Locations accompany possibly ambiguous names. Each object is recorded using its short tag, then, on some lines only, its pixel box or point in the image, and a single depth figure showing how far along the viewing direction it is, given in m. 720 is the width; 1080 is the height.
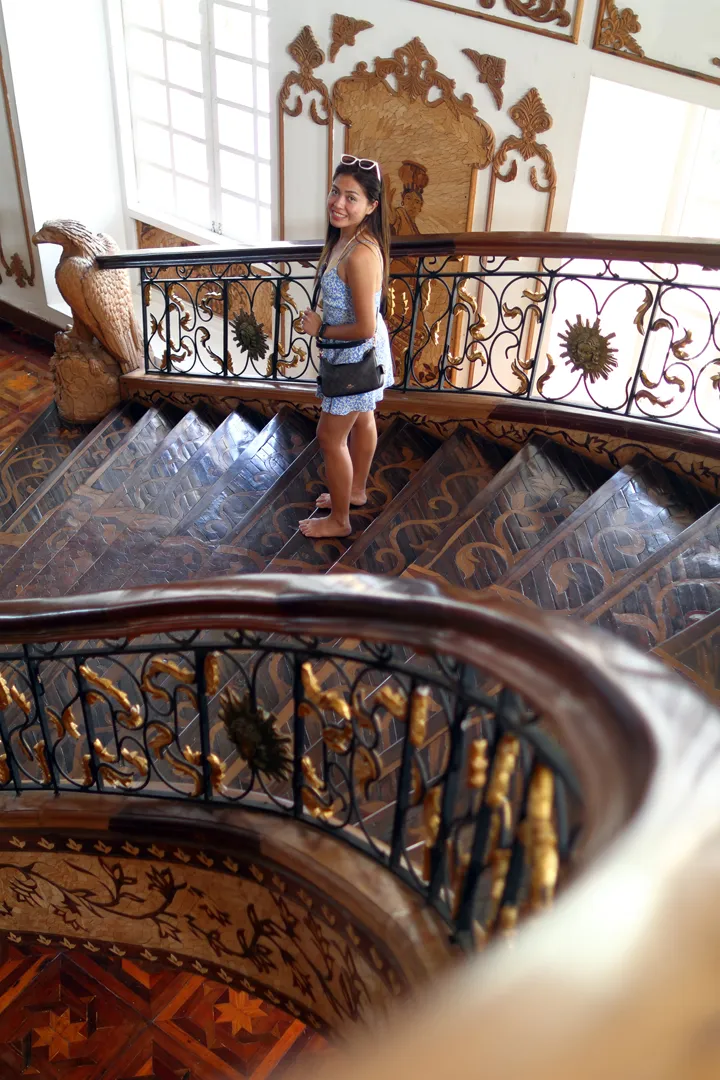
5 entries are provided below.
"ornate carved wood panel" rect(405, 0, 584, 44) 5.57
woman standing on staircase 3.18
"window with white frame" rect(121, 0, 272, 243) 7.74
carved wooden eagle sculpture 5.26
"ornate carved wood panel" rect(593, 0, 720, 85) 5.15
